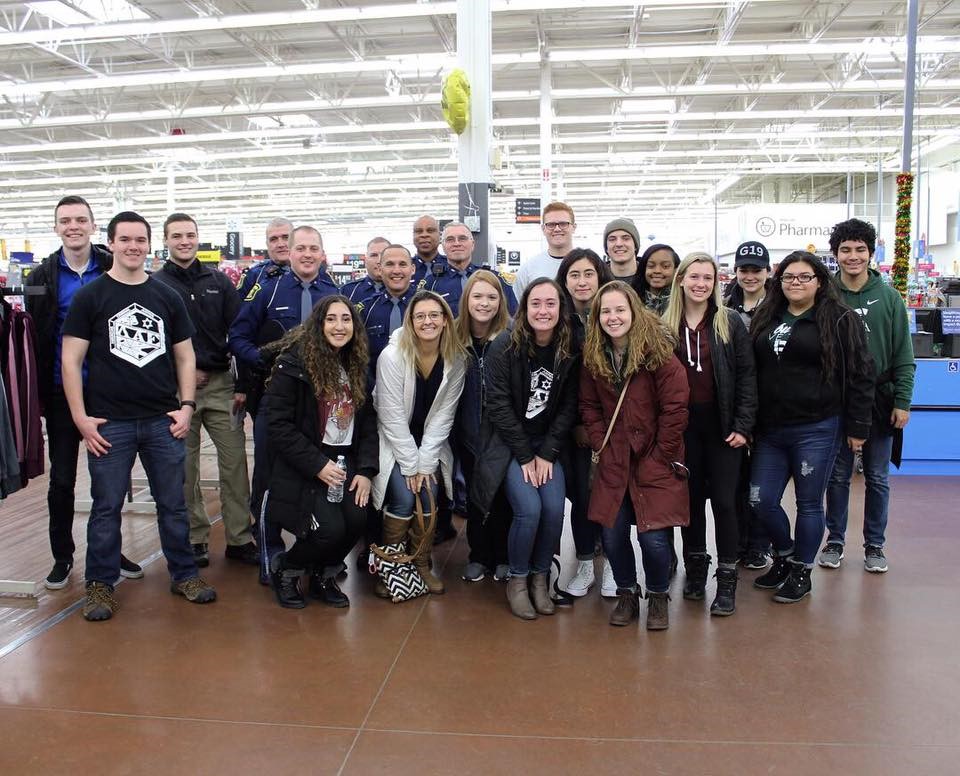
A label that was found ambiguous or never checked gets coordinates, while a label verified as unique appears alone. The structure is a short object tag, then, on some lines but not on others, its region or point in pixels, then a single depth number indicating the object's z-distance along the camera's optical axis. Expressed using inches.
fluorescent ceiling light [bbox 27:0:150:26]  402.3
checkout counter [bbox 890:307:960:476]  205.0
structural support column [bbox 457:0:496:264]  238.7
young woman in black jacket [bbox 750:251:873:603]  119.0
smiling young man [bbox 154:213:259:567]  138.7
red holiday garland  222.7
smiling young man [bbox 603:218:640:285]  144.3
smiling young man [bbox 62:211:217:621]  114.7
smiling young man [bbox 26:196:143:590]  125.6
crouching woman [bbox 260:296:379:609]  120.3
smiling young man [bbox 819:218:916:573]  133.0
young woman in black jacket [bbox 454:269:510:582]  129.3
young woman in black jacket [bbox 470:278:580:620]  120.7
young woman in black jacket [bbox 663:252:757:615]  117.2
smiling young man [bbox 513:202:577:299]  154.2
